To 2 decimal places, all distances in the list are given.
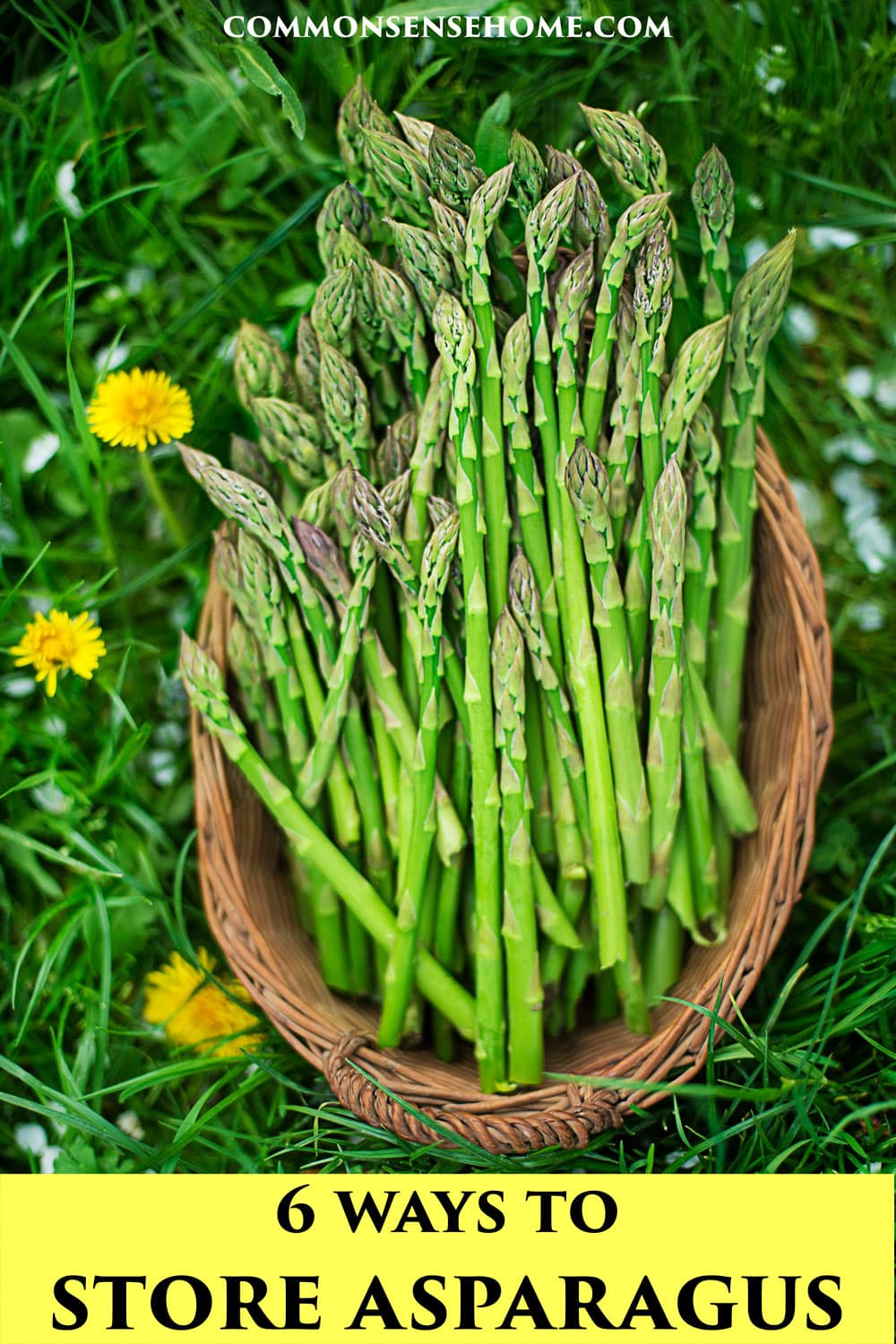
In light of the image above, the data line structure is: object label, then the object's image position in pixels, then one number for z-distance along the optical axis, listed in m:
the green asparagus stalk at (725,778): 0.86
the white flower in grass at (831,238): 0.92
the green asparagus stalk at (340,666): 0.85
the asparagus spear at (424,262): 0.84
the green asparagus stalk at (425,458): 0.85
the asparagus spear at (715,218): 0.84
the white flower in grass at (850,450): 0.92
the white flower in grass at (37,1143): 0.89
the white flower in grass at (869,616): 0.92
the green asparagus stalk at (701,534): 0.85
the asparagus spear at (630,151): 0.84
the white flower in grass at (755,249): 0.91
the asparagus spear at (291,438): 0.86
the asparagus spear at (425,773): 0.83
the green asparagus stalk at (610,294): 0.83
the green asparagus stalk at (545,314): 0.83
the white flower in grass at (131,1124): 0.89
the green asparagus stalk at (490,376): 0.83
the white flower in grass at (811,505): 0.92
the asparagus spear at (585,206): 0.84
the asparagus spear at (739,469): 0.84
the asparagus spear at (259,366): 0.86
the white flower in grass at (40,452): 0.92
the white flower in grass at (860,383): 0.92
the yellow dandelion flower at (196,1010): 0.89
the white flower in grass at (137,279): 0.93
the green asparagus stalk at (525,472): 0.83
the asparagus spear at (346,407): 0.85
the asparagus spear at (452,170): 0.83
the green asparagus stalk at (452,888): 0.86
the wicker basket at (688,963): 0.83
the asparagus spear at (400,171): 0.84
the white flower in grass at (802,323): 0.92
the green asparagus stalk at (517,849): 0.83
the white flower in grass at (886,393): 0.92
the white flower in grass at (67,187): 0.91
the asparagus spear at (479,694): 0.83
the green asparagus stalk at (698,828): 0.85
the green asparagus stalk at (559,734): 0.84
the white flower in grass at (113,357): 0.92
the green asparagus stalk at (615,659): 0.83
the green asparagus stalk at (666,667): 0.83
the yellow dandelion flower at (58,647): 0.88
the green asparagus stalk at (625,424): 0.84
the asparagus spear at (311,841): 0.85
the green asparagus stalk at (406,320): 0.85
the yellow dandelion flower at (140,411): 0.88
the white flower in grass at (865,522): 0.92
